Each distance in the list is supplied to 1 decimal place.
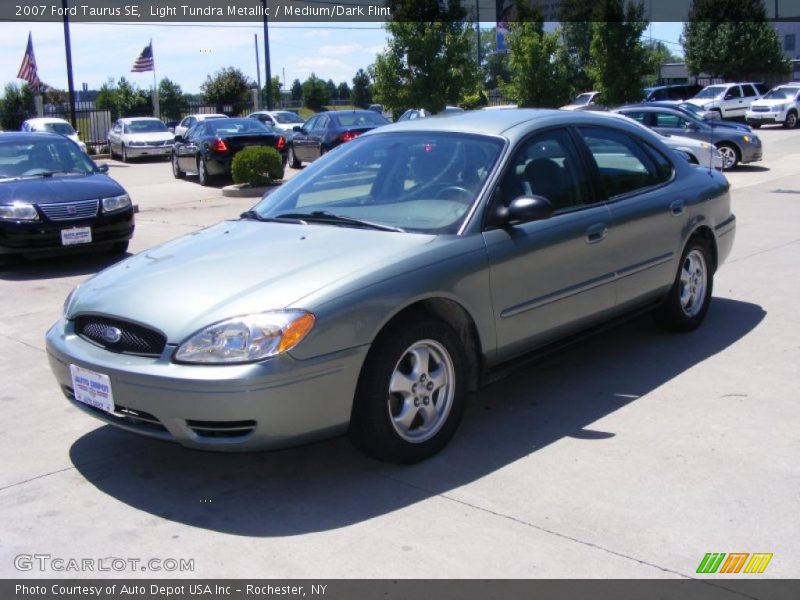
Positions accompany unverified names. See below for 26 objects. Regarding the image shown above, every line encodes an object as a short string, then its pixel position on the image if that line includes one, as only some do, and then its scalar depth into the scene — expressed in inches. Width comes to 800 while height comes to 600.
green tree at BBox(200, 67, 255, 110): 1872.5
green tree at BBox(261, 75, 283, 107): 2432.3
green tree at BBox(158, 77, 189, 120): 2316.7
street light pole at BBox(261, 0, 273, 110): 1488.9
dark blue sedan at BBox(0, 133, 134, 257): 373.4
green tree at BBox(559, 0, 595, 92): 2055.9
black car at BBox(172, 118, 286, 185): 768.3
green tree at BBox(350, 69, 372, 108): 2571.4
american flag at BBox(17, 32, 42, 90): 1295.5
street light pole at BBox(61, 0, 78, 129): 1183.4
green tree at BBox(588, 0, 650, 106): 1344.7
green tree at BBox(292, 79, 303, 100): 3484.3
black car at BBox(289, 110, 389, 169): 836.0
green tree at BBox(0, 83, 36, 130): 1829.5
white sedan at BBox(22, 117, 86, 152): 1088.8
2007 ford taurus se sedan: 153.8
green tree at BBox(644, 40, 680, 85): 1384.1
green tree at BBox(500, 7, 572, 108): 1263.5
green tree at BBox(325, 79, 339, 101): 3842.8
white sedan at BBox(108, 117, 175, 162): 1149.1
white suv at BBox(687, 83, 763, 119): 1471.5
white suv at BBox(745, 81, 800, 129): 1370.6
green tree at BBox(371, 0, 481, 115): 1021.2
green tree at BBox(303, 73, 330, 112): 2588.1
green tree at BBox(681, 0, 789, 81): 1846.7
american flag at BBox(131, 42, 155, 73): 1476.4
